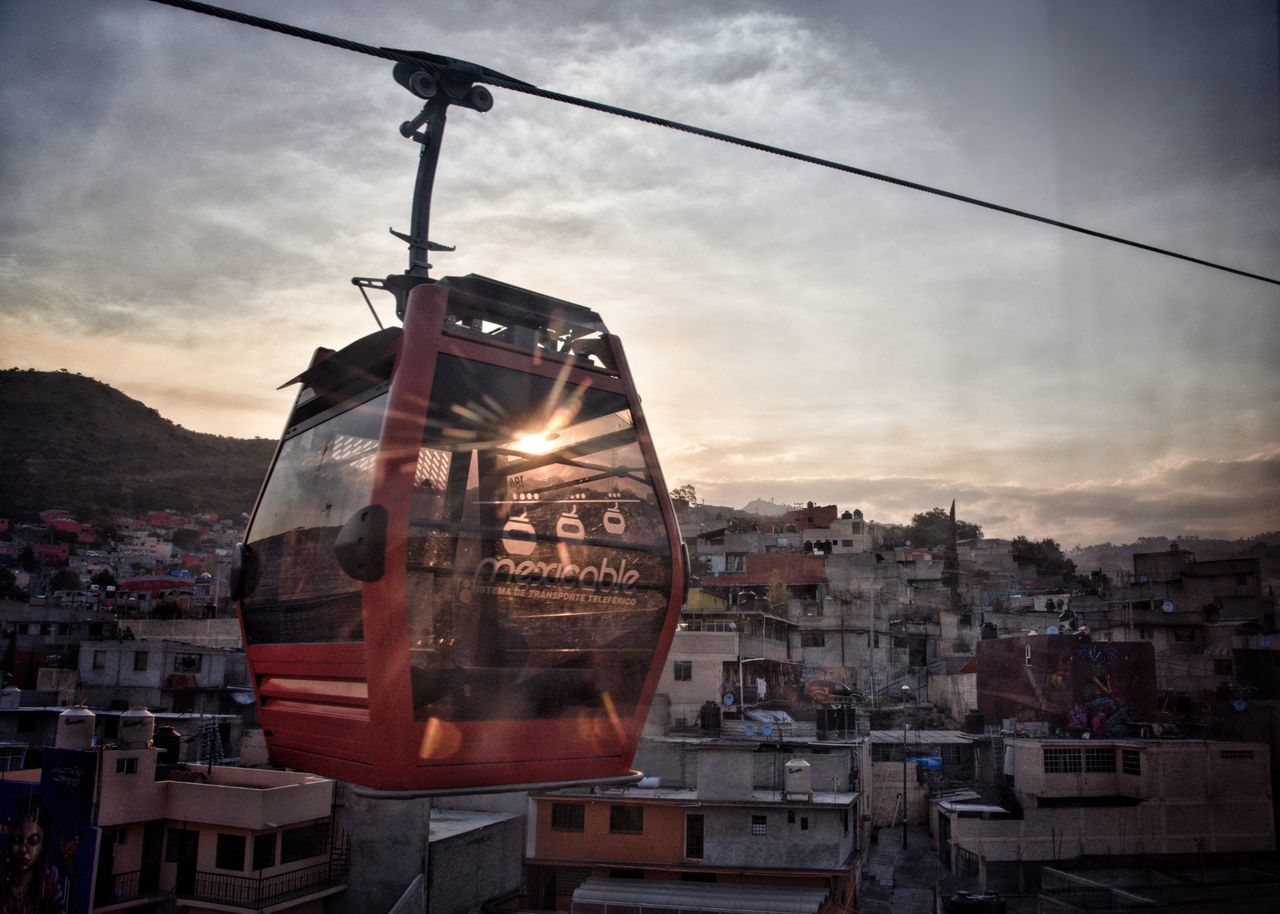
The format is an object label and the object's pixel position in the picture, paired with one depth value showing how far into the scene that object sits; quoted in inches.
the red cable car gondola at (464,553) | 160.6
